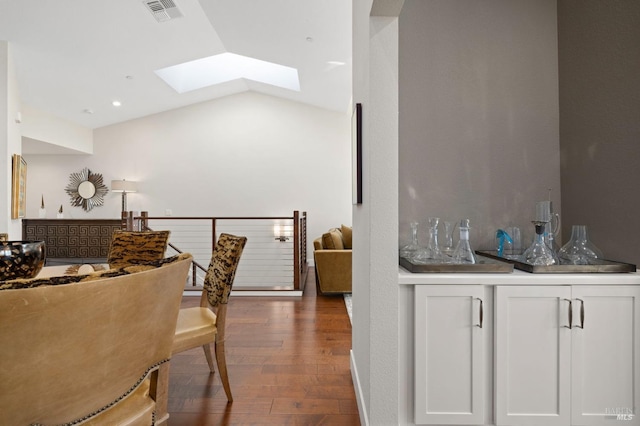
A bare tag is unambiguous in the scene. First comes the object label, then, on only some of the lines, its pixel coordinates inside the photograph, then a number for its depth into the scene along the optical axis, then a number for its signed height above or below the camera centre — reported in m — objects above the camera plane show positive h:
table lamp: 7.46 +0.49
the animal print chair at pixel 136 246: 3.04 -0.27
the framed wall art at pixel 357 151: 2.13 +0.34
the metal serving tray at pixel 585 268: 1.86 -0.27
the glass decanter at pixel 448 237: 2.28 -0.15
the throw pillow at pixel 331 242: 5.17 -0.40
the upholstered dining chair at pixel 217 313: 2.18 -0.63
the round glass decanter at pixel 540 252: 1.96 -0.21
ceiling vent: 4.35 +2.32
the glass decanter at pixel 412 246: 2.23 -0.20
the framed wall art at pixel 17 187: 4.80 +0.31
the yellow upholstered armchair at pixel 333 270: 4.96 -0.74
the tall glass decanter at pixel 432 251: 2.09 -0.21
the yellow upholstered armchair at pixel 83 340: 0.75 -0.28
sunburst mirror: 7.88 +0.45
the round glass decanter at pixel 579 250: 2.02 -0.20
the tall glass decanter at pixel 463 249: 2.02 -0.19
